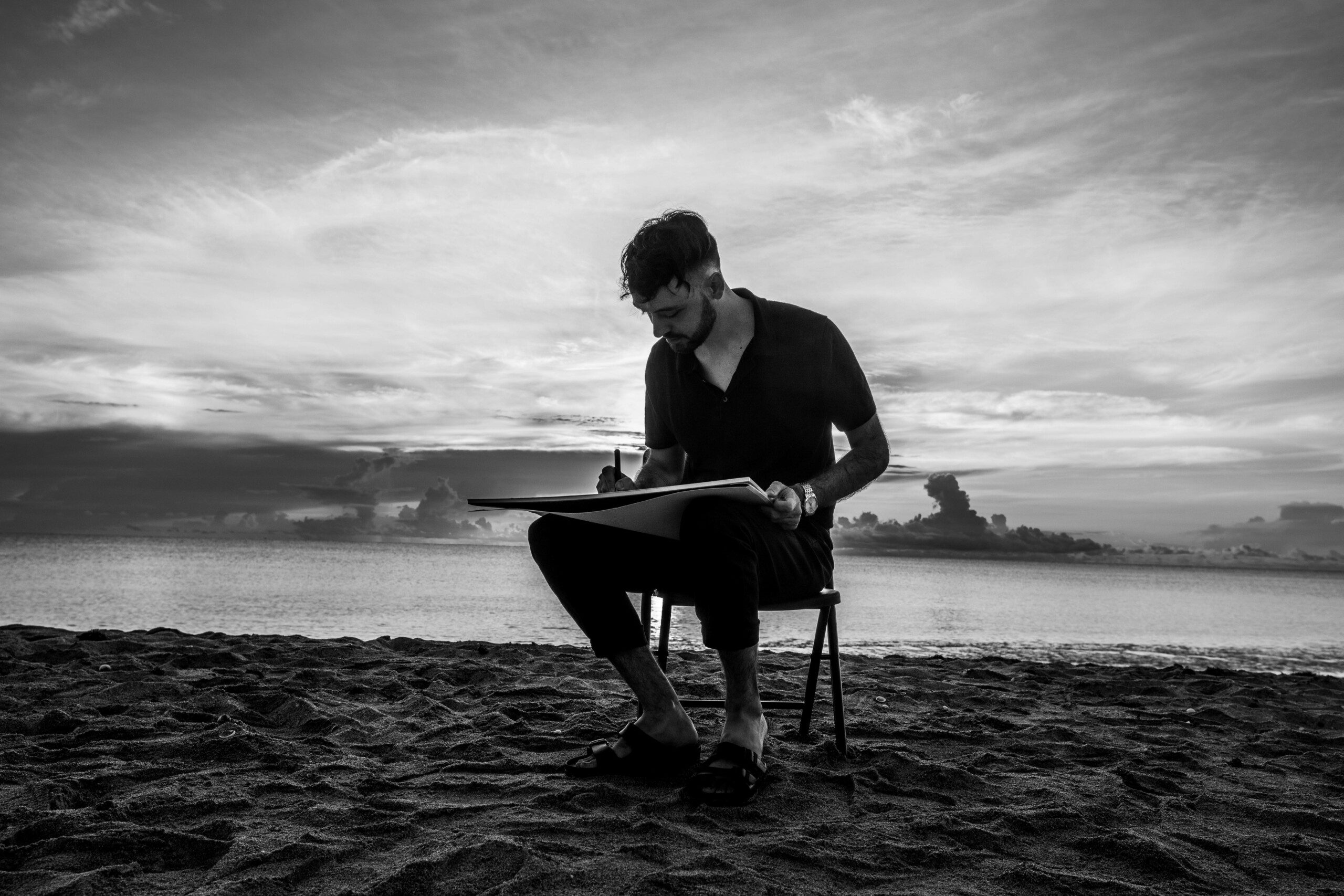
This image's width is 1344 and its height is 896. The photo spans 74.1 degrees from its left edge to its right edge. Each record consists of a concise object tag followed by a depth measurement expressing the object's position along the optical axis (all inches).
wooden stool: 119.3
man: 106.2
